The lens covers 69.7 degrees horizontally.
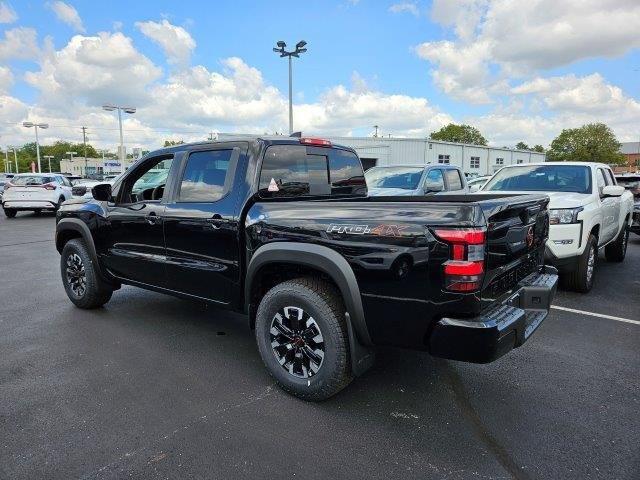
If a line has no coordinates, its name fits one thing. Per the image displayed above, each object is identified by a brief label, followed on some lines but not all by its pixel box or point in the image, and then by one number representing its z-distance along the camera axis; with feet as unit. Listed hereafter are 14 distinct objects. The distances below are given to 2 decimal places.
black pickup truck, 8.57
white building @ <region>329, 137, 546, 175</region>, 130.72
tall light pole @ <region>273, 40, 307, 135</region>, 70.05
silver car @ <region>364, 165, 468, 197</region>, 30.17
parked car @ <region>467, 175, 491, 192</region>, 53.84
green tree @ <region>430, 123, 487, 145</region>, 307.19
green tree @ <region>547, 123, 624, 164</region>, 255.09
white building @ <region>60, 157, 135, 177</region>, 337.43
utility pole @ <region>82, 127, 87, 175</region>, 284.61
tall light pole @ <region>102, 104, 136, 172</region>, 107.76
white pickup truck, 17.98
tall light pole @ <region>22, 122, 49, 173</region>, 148.35
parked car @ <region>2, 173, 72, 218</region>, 55.11
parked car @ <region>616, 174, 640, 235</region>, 32.63
